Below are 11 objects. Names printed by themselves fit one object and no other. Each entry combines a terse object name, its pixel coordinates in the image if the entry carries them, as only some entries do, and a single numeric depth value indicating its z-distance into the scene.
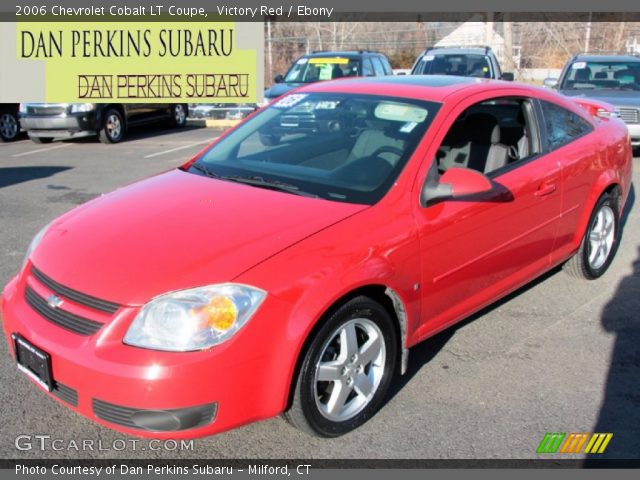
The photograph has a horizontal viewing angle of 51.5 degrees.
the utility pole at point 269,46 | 22.97
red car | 2.73
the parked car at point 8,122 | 14.85
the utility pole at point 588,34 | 28.15
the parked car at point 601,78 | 11.03
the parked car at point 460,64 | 13.89
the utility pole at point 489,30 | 25.77
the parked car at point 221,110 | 17.47
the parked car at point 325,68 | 13.81
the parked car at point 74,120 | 13.67
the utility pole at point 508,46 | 26.88
